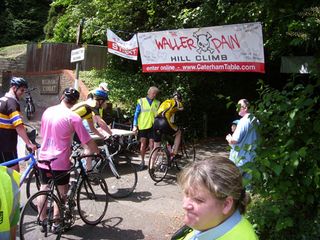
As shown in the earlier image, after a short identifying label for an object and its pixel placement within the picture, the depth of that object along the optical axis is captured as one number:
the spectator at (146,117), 8.82
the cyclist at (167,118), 8.26
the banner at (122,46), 11.35
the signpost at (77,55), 9.13
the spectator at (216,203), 1.59
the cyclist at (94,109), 6.73
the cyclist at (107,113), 10.94
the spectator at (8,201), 1.86
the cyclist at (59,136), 4.85
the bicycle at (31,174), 5.29
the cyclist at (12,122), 5.52
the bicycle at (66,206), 4.75
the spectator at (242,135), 5.97
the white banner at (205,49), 8.62
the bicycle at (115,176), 7.02
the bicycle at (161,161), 8.02
